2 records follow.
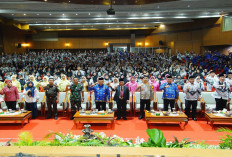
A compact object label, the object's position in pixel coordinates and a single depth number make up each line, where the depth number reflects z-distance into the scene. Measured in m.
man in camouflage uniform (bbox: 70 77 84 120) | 6.16
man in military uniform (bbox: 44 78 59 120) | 6.25
